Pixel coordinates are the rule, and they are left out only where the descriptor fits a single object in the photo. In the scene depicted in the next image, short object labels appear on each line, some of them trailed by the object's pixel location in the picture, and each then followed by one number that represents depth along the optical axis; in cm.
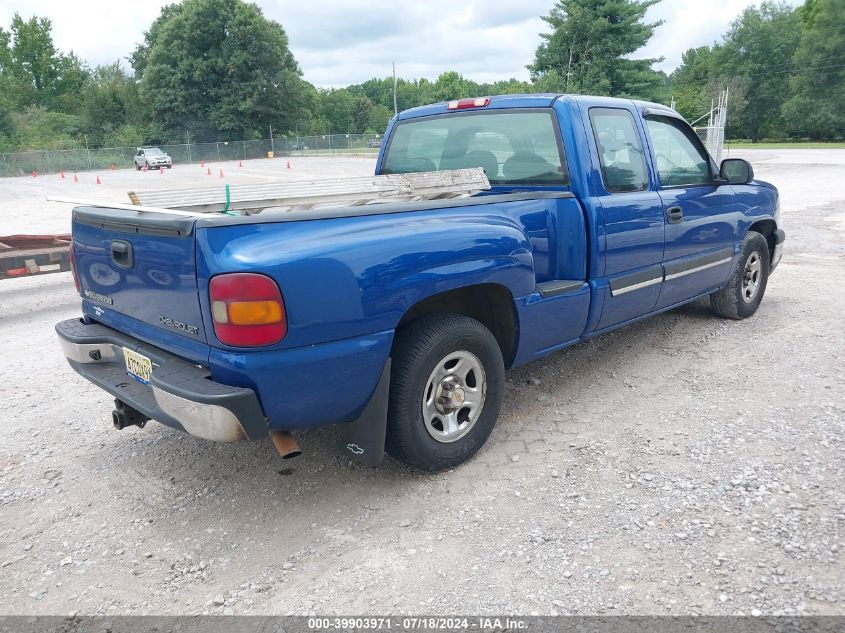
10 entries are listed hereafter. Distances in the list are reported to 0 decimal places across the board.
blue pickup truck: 258
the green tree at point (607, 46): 3453
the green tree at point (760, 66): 6856
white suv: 4159
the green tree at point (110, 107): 6309
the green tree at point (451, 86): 9169
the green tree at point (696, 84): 5612
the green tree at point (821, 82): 6188
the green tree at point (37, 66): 6956
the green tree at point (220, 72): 5881
